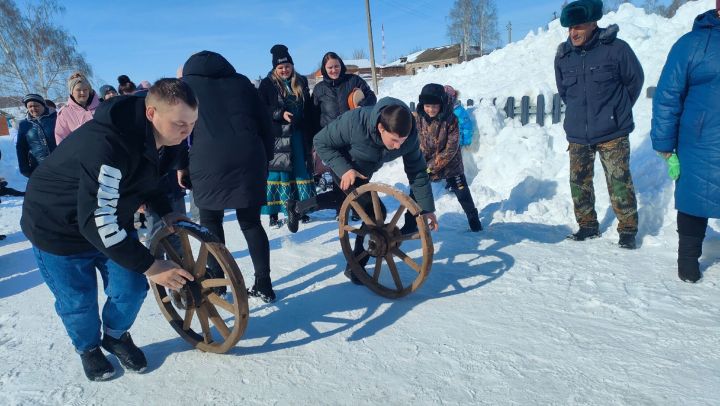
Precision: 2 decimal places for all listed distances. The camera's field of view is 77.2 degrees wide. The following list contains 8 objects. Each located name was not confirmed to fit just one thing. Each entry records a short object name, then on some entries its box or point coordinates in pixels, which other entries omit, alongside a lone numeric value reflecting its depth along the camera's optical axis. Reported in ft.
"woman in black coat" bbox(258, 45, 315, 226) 16.56
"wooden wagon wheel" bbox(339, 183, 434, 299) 9.95
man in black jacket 6.57
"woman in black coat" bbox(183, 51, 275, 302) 10.04
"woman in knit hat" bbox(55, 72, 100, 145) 14.32
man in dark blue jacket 12.94
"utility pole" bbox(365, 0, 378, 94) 67.25
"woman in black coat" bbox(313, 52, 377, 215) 16.51
